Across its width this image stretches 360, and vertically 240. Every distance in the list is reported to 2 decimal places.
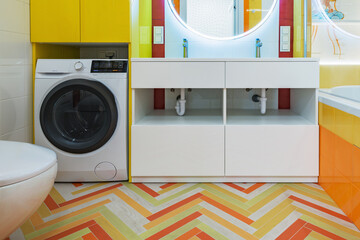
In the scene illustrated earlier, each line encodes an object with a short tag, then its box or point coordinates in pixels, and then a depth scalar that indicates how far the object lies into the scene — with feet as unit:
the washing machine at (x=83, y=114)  6.98
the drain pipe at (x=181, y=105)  8.29
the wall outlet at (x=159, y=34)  9.16
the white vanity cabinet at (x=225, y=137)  6.97
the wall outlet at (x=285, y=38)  9.10
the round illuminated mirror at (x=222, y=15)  8.92
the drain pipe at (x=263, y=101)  8.17
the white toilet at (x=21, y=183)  3.33
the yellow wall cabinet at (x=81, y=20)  7.02
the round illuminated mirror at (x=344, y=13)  6.95
